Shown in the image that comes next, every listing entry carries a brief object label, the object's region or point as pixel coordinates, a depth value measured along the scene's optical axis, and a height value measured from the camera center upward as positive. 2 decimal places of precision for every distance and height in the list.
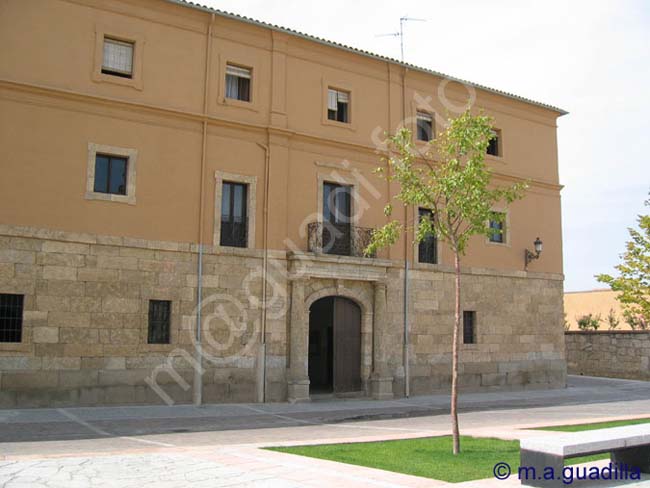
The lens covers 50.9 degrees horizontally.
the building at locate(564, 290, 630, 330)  38.34 +1.99
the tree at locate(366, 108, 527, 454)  9.66 +2.13
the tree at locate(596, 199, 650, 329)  21.44 +2.11
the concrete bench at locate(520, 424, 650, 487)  6.62 -1.10
